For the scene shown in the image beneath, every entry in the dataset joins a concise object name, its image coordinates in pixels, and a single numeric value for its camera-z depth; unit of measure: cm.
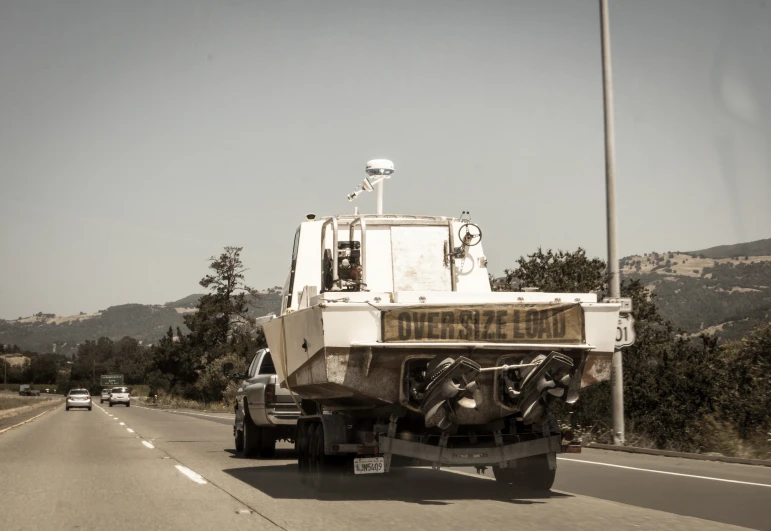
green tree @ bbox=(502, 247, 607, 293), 2822
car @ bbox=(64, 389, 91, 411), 6806
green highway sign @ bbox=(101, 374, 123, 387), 13725
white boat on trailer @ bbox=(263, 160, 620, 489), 1071
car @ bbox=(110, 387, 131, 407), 8275
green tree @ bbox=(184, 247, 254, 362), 9319
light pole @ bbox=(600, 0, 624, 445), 1931
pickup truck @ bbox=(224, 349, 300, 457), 1706
